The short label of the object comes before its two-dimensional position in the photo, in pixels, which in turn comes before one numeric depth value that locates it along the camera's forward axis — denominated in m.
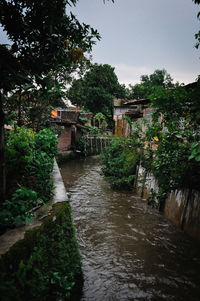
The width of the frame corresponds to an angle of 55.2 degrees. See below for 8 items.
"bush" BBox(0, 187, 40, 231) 2.57
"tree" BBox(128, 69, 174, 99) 37.72
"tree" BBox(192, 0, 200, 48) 3.41
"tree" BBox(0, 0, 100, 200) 2.38
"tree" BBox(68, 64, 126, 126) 32.56
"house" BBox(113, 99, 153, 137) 11.54
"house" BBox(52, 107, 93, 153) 18.14
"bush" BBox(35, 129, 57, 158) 4.77
